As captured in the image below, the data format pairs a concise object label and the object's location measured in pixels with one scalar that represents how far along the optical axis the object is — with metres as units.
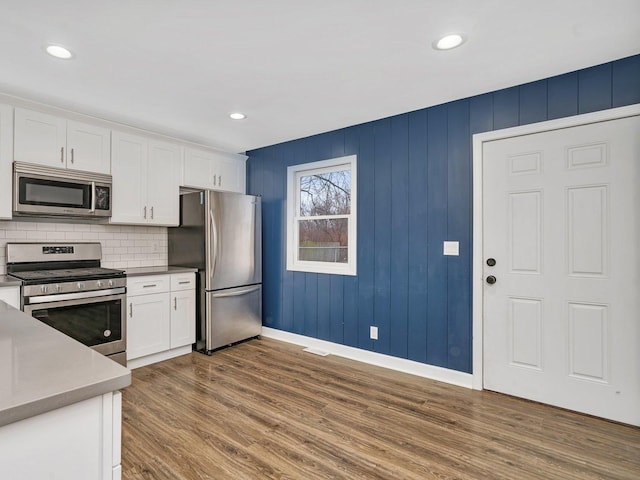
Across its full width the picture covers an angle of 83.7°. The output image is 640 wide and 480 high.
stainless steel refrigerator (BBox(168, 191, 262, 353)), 3.75
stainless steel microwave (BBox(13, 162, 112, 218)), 2.87
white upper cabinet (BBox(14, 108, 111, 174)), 2.89
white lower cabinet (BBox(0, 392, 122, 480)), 0.72
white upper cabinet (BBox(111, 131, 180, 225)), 3.45
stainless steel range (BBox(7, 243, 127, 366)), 2.72
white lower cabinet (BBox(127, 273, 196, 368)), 3.31
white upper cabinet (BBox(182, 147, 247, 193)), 4.06
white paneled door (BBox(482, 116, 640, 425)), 2.34
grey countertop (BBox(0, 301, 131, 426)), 0.72
